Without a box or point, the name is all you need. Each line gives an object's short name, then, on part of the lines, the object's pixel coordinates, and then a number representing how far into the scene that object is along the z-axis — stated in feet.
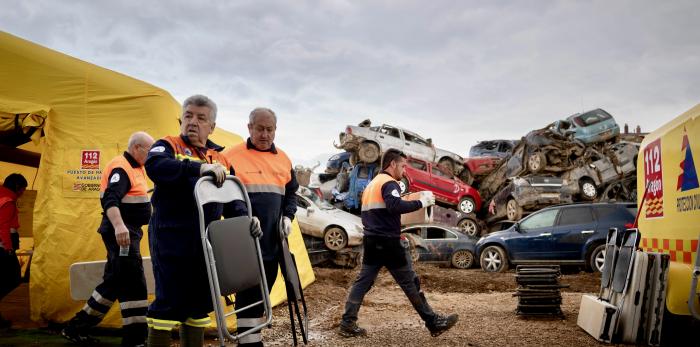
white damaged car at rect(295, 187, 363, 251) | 43.37
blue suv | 37.86
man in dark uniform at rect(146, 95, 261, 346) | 9.36
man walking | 17.21
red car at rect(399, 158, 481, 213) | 59.77
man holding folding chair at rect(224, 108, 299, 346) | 12.88
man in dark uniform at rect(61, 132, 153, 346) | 14.33
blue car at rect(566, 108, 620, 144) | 62.03
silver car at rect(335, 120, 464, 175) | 63.26
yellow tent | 18.35
